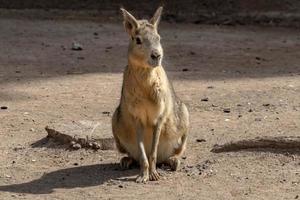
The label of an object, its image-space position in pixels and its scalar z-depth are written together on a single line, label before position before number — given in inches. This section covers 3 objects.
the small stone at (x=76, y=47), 897.2
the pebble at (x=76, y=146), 516.4
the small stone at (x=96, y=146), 515.6
